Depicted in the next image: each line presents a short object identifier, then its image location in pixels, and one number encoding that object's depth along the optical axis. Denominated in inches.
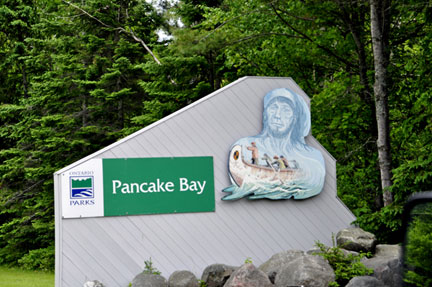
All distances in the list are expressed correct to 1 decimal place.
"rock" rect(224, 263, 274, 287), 337.7
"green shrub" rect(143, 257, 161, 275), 386.6
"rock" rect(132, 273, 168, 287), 365.7
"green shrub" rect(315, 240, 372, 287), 338.6
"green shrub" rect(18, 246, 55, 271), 775.7
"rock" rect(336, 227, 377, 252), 391.2
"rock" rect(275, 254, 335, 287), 322.7
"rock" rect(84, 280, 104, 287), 367.6
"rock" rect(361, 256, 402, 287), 313.6
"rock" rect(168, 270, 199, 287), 375.9
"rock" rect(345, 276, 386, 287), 302.4
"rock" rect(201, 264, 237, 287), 382.0
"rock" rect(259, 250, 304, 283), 368.2
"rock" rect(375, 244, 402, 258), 382.4
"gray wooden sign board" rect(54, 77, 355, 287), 376.8
